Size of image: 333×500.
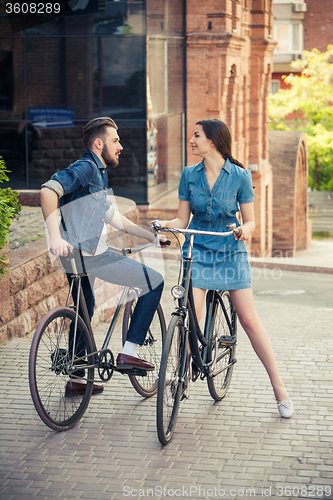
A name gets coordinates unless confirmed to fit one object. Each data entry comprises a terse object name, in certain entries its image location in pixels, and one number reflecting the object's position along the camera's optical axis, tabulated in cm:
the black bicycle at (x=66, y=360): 750
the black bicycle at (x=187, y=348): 745
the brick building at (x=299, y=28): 10276
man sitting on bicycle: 805
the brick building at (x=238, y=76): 3443
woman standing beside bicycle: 826
